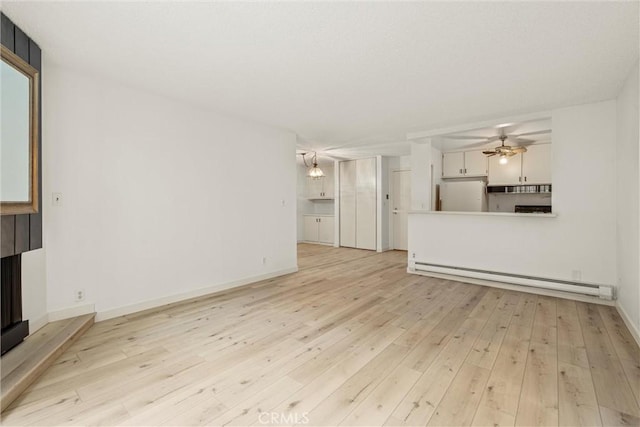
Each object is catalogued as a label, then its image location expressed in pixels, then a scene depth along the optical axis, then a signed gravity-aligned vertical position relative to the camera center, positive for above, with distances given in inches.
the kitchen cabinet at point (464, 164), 232.2 +40.8
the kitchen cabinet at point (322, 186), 339.3 +32.6
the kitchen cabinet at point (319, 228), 331.2 -18.1
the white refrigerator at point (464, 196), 218.1 +13.6
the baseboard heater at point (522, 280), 136.3 -36.4
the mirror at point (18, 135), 75.9 +22.1
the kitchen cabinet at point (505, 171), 220.5 +33.3
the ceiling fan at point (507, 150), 191.9 +42.7
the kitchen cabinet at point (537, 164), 210.4 +36.4
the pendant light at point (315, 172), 258.2 +37.9
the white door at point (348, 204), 304.5 +10.1
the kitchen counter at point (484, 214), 150.2 -0.4
